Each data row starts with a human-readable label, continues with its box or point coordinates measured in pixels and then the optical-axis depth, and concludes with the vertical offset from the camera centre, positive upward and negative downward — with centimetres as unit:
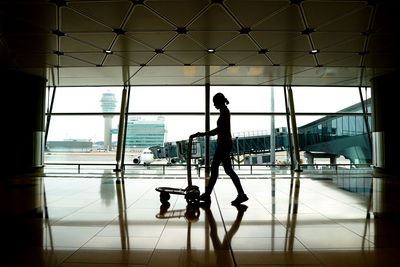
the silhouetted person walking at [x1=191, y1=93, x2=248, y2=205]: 480 +2
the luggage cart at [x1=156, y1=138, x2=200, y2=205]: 481 -82
